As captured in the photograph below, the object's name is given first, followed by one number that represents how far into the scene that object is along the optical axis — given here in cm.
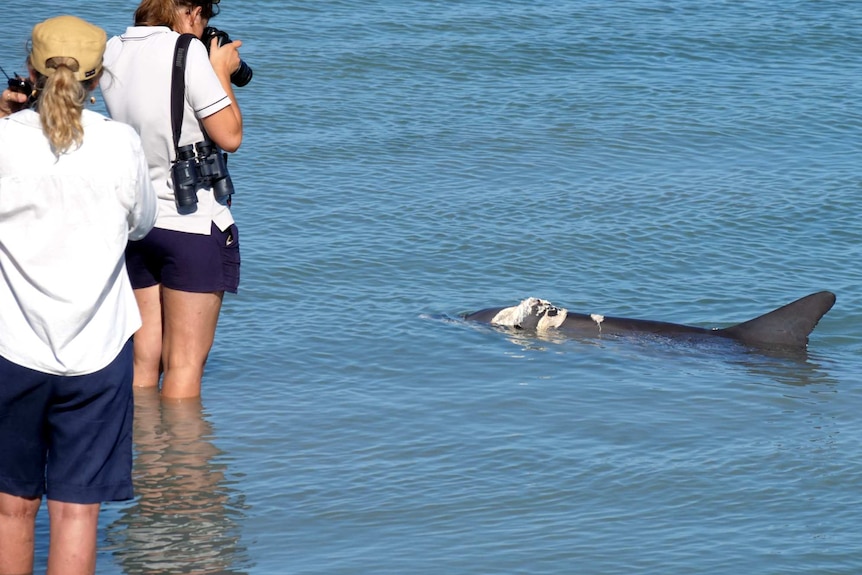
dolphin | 1698
